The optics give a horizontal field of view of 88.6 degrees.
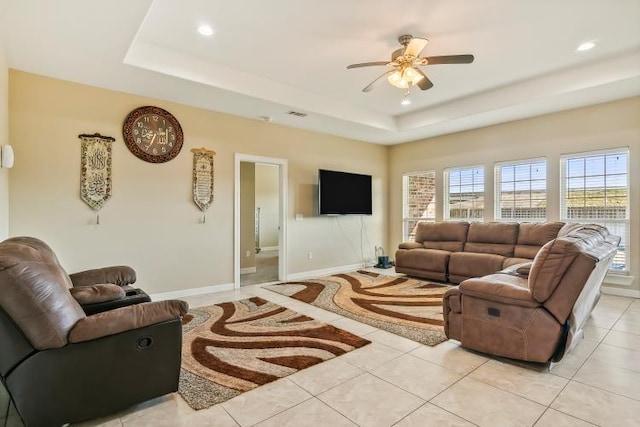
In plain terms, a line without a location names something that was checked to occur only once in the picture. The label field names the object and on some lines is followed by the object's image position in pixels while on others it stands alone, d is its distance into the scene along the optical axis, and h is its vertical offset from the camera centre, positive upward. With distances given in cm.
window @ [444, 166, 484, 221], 629 +34
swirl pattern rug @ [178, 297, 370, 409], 234 -122
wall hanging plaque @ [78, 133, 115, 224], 398 +52
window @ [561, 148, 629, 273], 473 +28
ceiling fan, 313 +149
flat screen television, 617 +36
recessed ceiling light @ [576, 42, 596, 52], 358 +182
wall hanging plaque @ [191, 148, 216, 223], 483 +52
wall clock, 429 +106
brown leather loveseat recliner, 167 -76
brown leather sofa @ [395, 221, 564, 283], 502 -64
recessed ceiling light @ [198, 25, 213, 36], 321 +182
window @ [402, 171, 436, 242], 706 +25
